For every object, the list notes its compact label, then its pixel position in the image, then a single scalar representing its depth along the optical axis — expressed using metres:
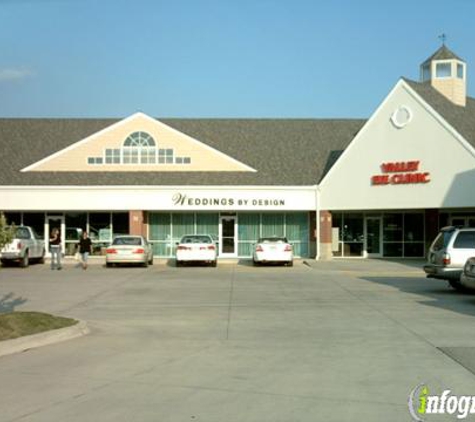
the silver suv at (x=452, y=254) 19.28
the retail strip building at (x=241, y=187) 34.31
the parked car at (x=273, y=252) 31.53
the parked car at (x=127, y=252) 30.95
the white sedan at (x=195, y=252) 31.28
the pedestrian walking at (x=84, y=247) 30.19
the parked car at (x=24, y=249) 30.48
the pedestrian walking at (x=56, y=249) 29.44
